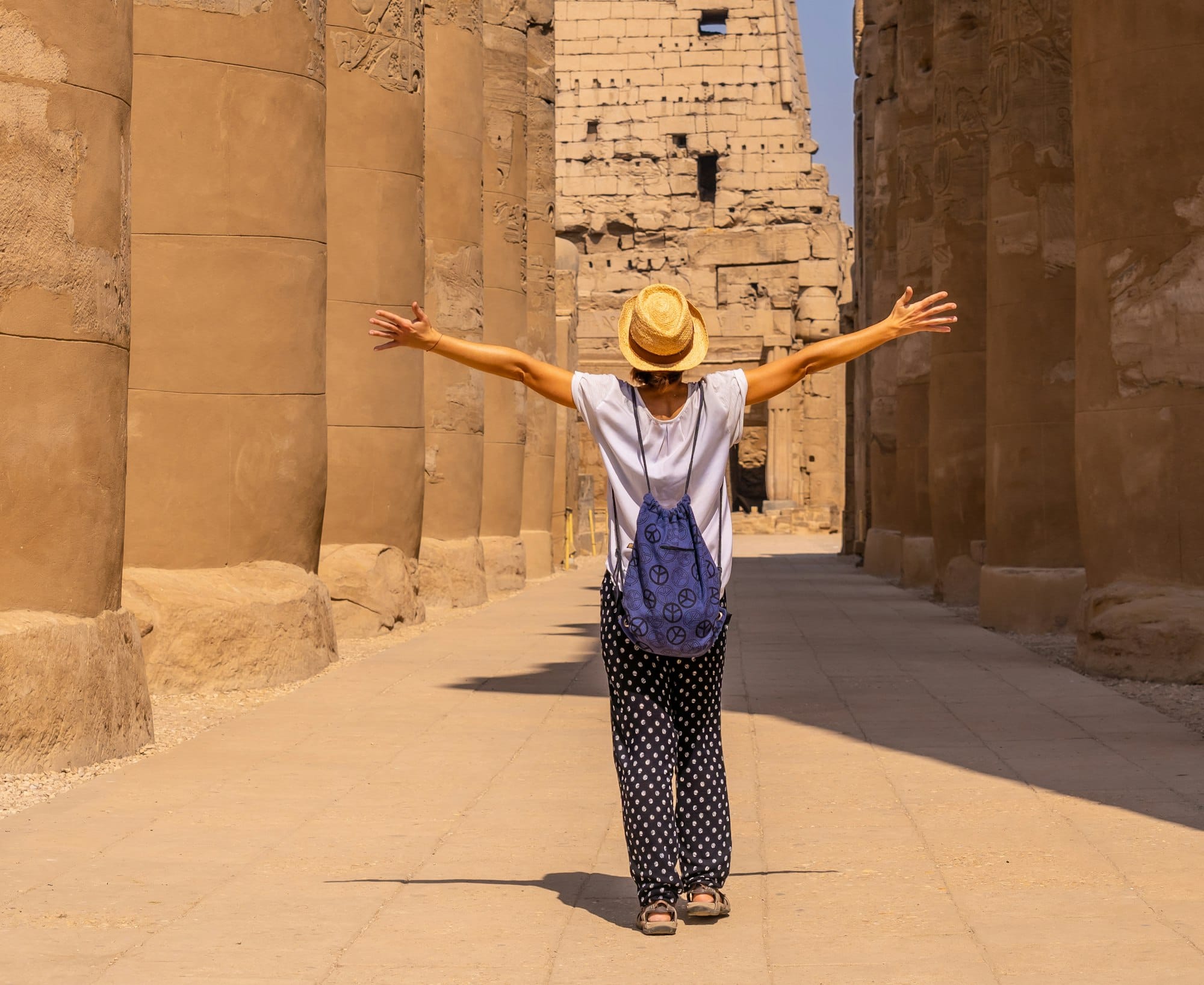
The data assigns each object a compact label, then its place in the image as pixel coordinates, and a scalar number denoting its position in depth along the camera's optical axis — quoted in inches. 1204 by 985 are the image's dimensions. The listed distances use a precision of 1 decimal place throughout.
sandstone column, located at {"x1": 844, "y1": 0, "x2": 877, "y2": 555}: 1076.5
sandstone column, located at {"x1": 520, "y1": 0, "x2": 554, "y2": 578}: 950.4
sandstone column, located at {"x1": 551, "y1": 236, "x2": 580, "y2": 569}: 1059.9
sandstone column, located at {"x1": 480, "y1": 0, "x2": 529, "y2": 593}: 818.2
